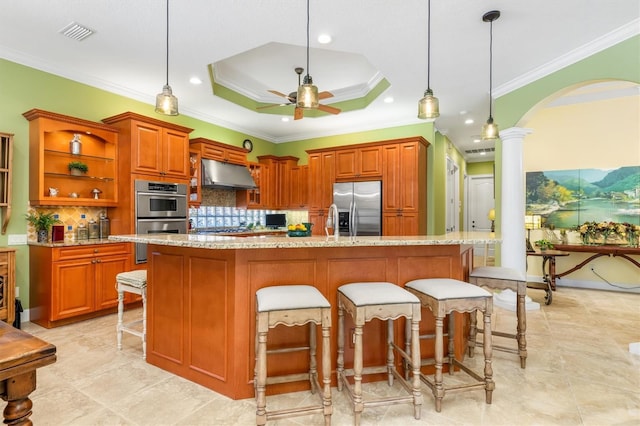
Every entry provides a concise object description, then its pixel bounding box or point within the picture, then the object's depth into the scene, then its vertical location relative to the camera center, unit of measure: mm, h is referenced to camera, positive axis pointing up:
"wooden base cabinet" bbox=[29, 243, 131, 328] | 3533 -748
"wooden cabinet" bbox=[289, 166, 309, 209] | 7008 +606
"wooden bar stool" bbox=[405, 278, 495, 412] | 2090 -604
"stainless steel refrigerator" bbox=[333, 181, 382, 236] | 5660 +123
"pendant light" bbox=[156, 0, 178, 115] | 2561 +879
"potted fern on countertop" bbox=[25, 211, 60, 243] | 3756 -90
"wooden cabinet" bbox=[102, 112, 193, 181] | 4211 +946
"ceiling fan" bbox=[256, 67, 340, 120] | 3973 +1388
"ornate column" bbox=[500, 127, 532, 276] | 4277 +185
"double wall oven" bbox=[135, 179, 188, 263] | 4262 +88
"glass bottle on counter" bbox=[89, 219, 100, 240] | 4230 -191
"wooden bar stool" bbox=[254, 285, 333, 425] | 1843 -599
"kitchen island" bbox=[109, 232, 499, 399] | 2193 -475
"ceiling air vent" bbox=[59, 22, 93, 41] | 3166 +1809
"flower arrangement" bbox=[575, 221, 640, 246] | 4902 -238
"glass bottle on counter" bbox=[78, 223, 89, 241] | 4141 -214
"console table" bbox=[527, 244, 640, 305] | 4641 -552
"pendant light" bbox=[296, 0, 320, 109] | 2414 +884
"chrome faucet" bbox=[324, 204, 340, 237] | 2520 -36
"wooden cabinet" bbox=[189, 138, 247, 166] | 5488 +1137
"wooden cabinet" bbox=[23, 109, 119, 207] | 3701 +685
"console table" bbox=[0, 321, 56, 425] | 995 -471
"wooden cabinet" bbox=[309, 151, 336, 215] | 6109 +695
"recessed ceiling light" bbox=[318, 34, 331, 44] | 3293 +1796
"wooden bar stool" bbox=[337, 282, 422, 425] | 1934 -591
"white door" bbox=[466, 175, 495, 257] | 9805 +404
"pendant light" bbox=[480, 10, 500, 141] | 2940 +937
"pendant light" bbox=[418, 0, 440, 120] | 2605 +858
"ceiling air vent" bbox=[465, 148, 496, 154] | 8709 +1736
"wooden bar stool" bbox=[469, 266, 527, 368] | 2695 -593
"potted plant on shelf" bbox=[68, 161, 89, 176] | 4008 +578
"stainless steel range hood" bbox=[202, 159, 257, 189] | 5480 +694
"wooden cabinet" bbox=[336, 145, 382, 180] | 5703 +931
